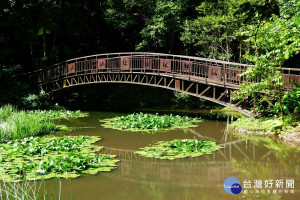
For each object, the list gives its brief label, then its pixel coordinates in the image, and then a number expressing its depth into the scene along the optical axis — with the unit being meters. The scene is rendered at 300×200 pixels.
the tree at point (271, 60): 9.60
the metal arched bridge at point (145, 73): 12.15
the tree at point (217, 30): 17.42
